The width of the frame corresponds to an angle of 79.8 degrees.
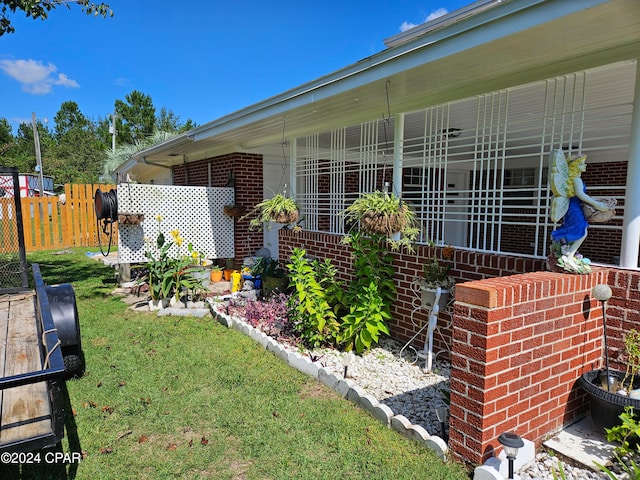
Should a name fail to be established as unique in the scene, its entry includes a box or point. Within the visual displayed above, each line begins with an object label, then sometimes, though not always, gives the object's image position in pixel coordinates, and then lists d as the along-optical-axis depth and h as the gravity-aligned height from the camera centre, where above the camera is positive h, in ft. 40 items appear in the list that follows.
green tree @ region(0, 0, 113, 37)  20.13 +10.50
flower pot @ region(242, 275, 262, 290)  22.50 -4.50
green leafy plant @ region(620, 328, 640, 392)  8.59 -3.48
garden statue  9.02 -0.12
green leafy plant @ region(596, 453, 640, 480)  5.68 -4.08
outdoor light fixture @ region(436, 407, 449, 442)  8.87 -5.04
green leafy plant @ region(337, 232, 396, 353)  13.43 -3.30
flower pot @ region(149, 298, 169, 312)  20.22 -5.30
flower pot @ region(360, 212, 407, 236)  11.83 -0.59
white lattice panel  24.50 -0.95
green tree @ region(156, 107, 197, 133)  114.01 +24.85
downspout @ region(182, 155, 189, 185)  33.22 +2.83
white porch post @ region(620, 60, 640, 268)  9.19 +0.12
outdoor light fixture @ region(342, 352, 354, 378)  11.70 -4.80
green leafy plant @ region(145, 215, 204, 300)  20.24 -3.87
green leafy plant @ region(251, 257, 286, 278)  20.99 -3.64
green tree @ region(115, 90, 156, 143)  104.99 +24.02
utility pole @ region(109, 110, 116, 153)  87.58 +17.29
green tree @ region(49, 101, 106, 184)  102.37 +12.80
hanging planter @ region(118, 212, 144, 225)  23.68 -0.90
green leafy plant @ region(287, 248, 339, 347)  14.28 -3.96
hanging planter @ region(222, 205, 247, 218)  26.50 -0.44
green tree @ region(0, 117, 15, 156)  108.36 +20.97
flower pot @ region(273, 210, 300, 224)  17.28 -0.60
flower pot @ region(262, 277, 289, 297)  20.53 -4.32
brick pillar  7.39 -3.18
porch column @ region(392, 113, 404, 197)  15.29 +2.00
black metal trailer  5.53 -3.23
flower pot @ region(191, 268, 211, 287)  23.70 -4.60
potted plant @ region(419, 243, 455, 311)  12.84 -2.62
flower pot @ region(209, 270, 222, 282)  27.55 -5.18
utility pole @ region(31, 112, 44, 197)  81.07 +13.99
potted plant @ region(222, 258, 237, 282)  27.96 -4.82
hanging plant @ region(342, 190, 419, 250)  11.86 -0.33
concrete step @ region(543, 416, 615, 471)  8.01 -5.31
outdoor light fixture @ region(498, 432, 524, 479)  6.89 -4.33
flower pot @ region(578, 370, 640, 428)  7.95 -4.23
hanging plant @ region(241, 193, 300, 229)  17.26 -0.29
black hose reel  23.63 -0.08
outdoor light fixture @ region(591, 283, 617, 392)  8.68 -2.11
